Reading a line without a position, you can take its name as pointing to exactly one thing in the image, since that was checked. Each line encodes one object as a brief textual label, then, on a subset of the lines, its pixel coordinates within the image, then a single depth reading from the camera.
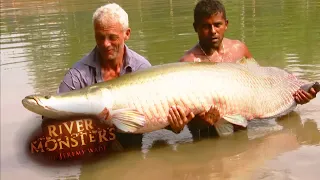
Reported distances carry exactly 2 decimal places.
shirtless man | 4.07
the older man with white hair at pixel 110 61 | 3.44
